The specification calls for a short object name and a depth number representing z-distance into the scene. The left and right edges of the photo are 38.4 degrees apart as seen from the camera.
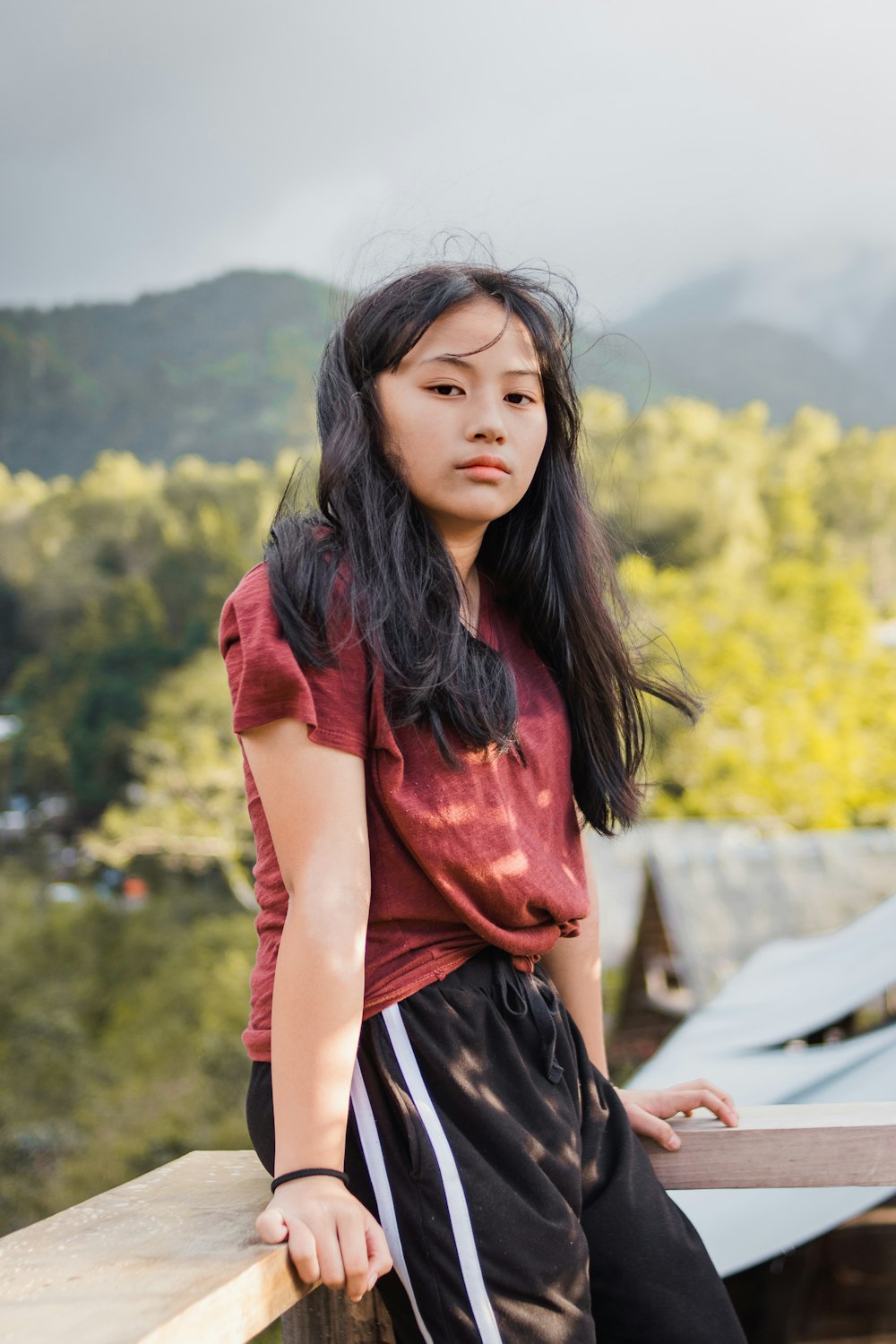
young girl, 0.85
